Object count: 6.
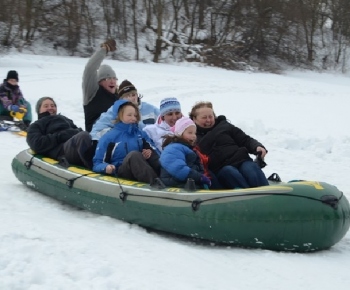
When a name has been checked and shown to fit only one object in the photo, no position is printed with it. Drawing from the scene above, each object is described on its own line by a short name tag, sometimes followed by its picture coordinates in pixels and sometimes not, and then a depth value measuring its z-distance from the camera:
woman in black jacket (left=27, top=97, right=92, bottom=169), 11.93
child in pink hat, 10.01
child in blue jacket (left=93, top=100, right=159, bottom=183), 11.13
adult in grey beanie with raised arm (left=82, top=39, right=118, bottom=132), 13.66
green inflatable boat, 8.76
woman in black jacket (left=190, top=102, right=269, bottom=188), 10.52
